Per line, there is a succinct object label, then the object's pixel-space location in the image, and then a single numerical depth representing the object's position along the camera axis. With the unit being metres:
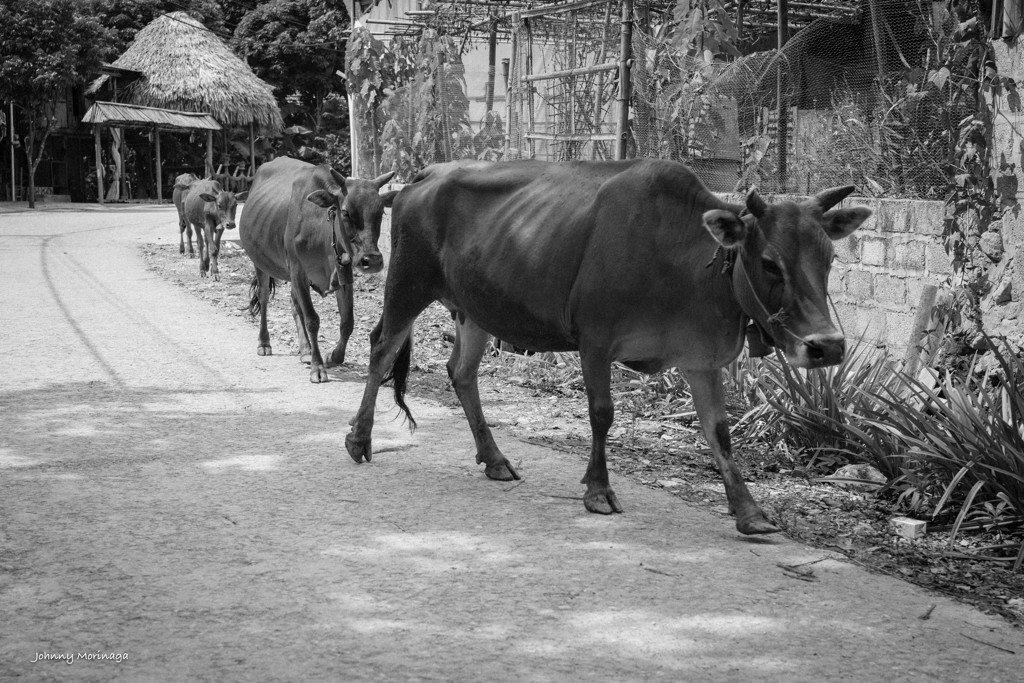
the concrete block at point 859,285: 8.25
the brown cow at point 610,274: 4.70
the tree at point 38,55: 34.66
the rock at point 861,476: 5.94
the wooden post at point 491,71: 14.12
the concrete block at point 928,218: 7.59
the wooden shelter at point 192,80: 39.19
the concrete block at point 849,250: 8.35
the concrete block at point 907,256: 7.81
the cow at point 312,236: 8.70
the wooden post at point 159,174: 38.66
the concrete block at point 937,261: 7.58
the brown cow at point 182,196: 20.33
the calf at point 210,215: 17.25
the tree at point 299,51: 41.31
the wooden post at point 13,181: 35.88
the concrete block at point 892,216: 7.92
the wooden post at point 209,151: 39.47
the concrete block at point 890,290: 7.94
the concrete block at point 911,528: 5.21
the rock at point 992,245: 7.14
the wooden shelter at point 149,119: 37.12
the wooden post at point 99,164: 37.72
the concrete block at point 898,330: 7.87
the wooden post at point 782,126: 9.20
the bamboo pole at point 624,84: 9.42
